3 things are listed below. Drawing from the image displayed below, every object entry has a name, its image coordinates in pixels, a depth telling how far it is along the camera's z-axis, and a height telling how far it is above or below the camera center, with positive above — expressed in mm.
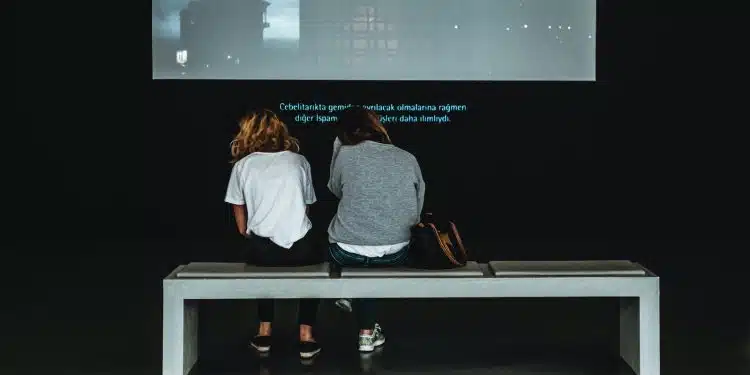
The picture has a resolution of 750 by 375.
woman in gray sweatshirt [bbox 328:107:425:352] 4680 -43
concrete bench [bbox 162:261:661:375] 4289 -427
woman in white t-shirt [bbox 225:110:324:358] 4719 -56
